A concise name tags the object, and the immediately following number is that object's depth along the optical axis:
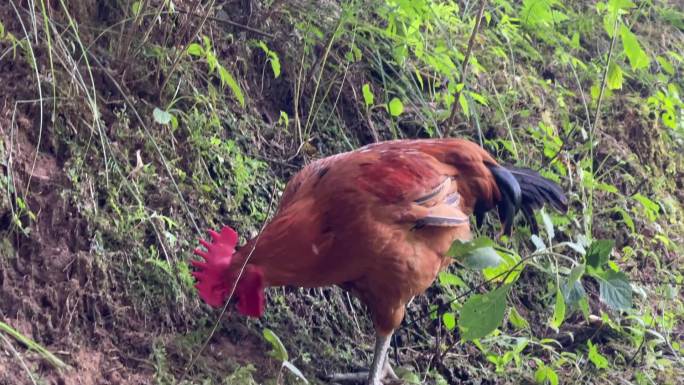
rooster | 3.39
